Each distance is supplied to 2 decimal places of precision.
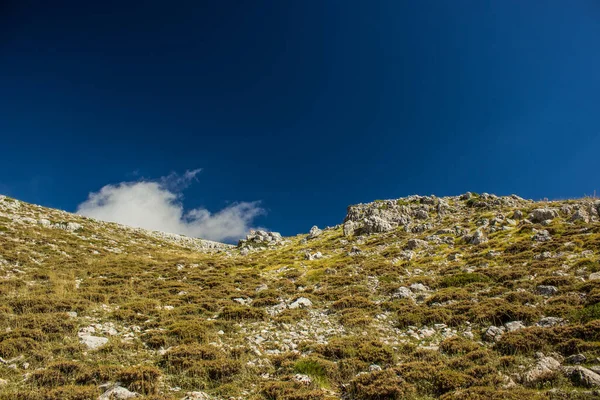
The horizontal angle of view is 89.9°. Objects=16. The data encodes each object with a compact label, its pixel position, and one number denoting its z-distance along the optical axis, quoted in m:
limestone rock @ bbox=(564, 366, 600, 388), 7.70
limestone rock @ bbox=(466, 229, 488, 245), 33.16
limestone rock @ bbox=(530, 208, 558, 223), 34.83
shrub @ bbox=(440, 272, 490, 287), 20.31
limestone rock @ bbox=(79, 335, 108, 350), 11.54
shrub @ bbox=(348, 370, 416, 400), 8.58
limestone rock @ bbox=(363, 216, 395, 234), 52.28
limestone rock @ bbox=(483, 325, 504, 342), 11.79
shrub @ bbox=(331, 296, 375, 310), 17.97
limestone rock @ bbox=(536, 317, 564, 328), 11.81
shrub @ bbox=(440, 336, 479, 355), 11.10
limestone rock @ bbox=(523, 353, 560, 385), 8.43
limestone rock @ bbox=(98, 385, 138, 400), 8.16
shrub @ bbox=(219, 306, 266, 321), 16.42
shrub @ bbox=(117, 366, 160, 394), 8.82
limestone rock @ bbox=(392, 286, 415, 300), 19.20
